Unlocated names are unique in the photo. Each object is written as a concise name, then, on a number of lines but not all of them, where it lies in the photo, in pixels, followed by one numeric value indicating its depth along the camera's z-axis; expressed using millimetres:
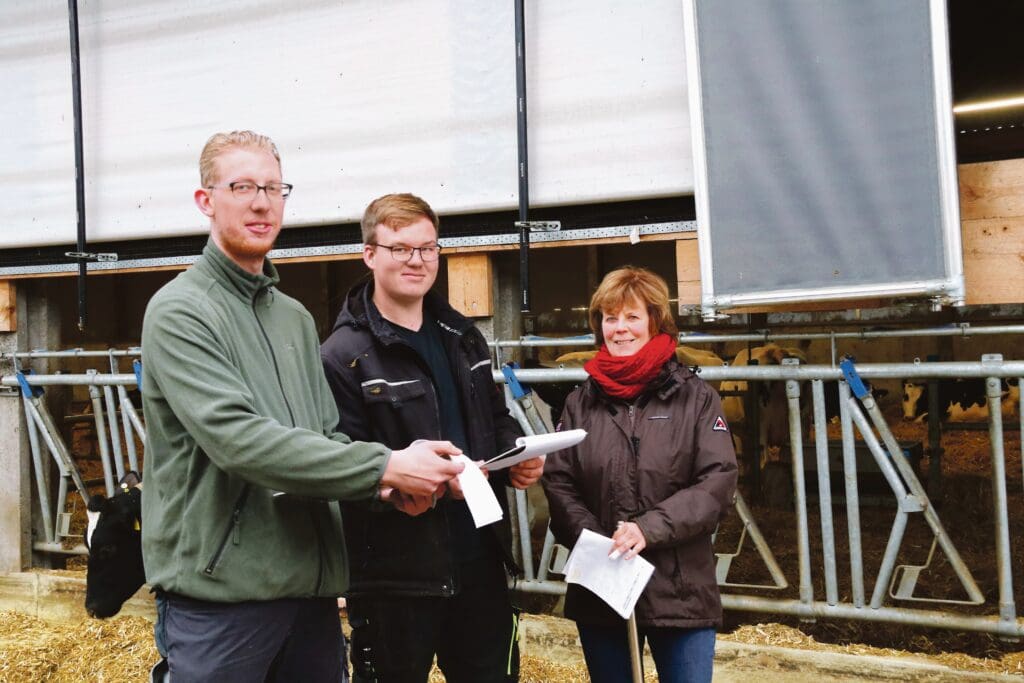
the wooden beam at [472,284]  4324
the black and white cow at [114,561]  2723
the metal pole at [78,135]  4910
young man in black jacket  2381
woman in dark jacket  2436
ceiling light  7852
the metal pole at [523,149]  4012
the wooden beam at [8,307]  5375
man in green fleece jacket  1883
